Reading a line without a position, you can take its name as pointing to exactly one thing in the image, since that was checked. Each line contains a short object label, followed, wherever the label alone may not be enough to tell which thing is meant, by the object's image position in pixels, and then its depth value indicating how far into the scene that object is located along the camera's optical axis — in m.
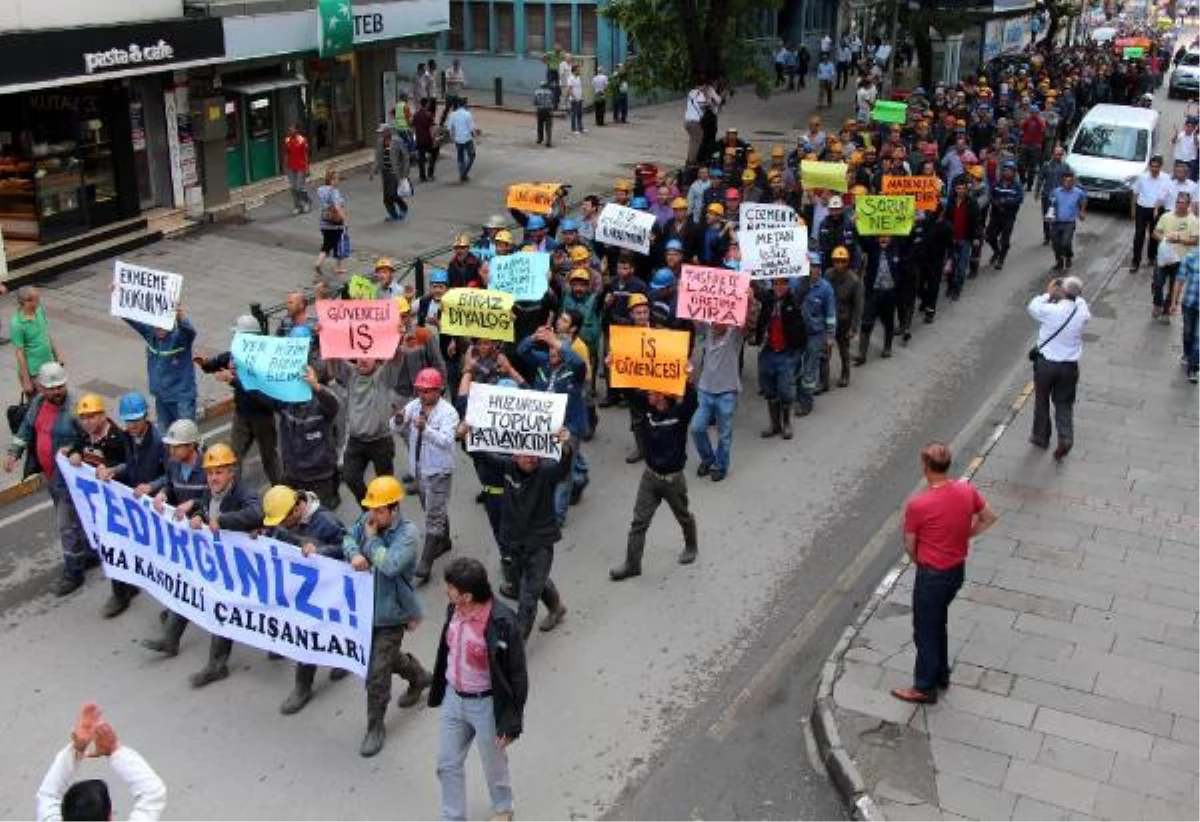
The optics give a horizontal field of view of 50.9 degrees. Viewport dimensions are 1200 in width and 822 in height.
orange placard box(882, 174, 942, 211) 15.39
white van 22.83
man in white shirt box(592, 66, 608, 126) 29.47
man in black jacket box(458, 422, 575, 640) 8.19
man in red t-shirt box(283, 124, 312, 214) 20.59
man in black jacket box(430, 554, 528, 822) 6.20
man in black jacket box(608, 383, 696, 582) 9.33
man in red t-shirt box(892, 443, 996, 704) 7.46
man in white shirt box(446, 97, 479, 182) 23.92
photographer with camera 11.51
